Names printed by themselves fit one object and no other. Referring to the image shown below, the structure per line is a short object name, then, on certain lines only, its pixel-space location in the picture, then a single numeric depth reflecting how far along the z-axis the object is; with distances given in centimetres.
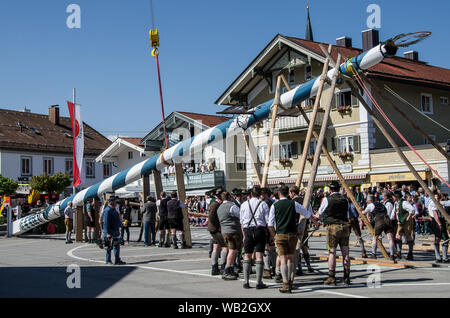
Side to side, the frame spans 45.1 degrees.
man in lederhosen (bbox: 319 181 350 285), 1005
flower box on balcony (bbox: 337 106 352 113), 3284
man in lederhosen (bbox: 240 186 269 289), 1034
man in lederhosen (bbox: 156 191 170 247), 1856
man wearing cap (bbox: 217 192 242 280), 1102
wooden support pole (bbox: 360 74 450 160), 1302
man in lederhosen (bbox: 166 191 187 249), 1788
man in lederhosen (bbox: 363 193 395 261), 1305
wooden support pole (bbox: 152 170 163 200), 1984
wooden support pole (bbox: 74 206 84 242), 2253
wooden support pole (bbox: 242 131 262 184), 1497
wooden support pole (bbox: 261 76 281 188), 1291
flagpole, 2339
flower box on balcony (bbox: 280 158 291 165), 3662
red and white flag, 2322
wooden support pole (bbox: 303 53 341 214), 1120
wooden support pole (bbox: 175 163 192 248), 1822
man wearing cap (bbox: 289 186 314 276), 1082
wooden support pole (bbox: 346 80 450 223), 1215
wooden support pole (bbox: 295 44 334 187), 1218
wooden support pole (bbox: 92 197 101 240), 2158
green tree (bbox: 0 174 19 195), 3847
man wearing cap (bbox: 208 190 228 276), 1182
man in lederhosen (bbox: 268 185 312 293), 964
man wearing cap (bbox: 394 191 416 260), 1347
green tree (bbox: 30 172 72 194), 4266
